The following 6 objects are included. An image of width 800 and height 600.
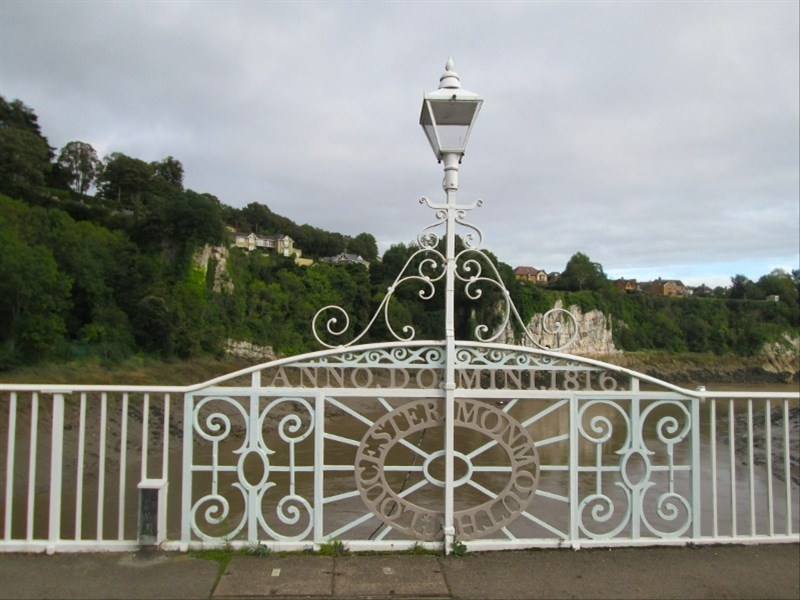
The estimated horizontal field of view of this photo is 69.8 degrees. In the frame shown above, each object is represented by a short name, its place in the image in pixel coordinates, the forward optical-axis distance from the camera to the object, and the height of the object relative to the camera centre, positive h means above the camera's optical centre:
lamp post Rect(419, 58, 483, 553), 3.51 +1.17
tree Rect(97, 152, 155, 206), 41.72 +10.32
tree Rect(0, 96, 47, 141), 35.69 +12.85
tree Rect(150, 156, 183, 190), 43.84 +11.56
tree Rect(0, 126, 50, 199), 29.70 +8.22
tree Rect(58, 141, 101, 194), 41.16 +11.28
